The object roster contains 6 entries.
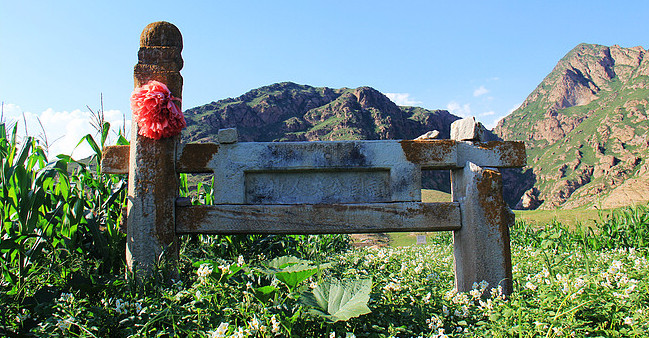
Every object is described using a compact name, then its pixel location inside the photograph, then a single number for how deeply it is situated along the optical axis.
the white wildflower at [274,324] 2.14
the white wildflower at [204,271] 2.54
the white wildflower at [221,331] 2.06
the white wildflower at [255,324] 2.17
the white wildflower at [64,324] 2.44
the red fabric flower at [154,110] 3.50
